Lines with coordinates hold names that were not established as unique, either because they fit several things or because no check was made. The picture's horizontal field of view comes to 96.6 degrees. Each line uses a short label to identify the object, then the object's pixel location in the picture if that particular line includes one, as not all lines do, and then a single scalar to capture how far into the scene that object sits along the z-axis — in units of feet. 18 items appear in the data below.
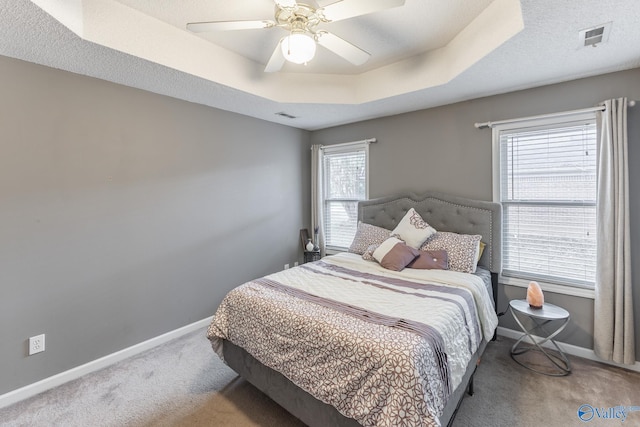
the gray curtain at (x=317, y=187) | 14.06
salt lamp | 7.80
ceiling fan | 5.07
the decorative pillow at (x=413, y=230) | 9.61
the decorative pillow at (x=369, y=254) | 10.03
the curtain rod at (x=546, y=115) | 7.64
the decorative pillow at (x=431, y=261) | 8.79
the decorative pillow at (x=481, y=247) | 9.35
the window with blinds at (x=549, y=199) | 8.19
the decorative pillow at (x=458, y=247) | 8.70
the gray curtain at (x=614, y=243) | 7.29
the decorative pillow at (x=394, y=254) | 8.87
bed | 4.32
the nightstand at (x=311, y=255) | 13.68
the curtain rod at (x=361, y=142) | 12.42
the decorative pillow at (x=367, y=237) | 10.66
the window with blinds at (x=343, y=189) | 13.14
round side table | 7.48
